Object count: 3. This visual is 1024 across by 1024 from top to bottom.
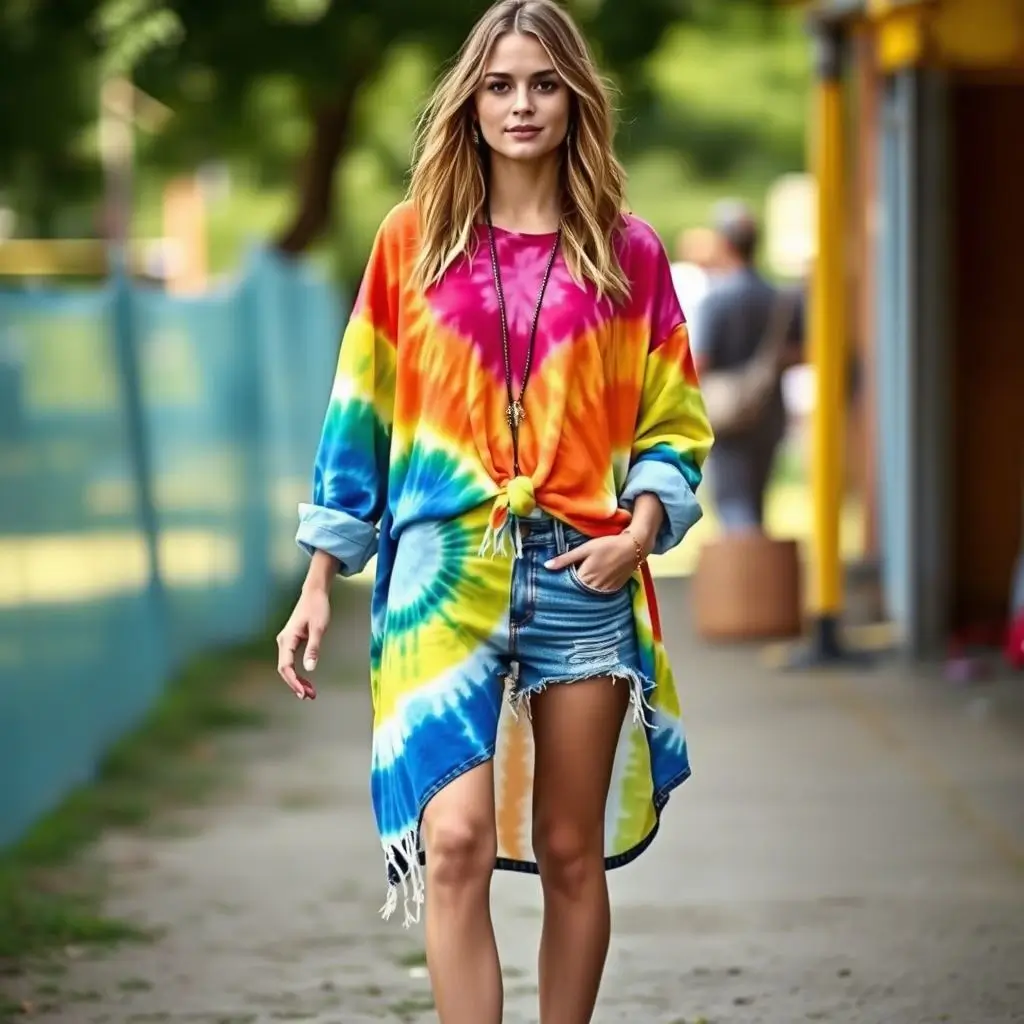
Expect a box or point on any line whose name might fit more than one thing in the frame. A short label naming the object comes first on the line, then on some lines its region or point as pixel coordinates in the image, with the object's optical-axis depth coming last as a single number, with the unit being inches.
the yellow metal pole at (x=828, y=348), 808.9
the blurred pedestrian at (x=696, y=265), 1053.4
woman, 311.1
